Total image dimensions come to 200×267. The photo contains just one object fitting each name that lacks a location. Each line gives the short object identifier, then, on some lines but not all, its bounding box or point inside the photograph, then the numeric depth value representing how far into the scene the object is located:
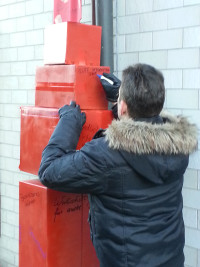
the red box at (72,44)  2.23
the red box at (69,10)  2.28
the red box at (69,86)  2.19
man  1.66
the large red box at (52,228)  2.18
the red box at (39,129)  2.20
